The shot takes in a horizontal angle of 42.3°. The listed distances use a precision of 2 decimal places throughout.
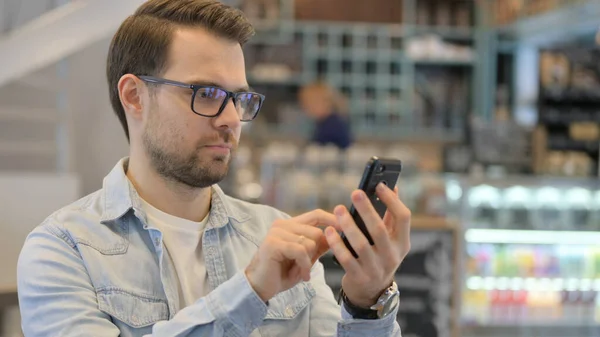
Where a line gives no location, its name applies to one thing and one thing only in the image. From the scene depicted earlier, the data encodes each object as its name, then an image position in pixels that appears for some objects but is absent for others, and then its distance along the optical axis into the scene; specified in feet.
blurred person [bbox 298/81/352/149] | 19.88
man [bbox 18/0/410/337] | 4.16
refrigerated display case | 16.67
